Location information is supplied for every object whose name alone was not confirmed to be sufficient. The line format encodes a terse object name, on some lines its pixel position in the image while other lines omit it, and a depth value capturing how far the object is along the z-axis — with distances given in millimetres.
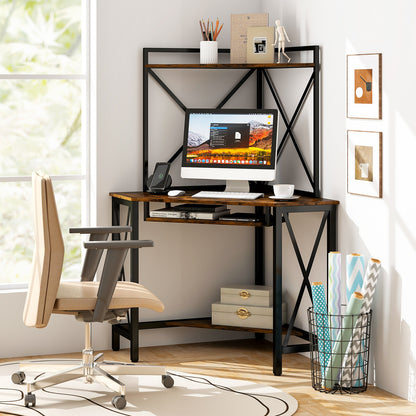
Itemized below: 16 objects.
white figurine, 6618
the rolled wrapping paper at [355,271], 5813
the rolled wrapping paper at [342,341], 5672
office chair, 5101
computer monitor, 6566
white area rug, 5256
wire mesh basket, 5709
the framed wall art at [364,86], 5753
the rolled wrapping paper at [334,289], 5839
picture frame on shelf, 6705
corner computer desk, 6076
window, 6711
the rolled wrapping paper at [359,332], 5695
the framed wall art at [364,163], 5790
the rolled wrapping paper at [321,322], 5828
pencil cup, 6826
